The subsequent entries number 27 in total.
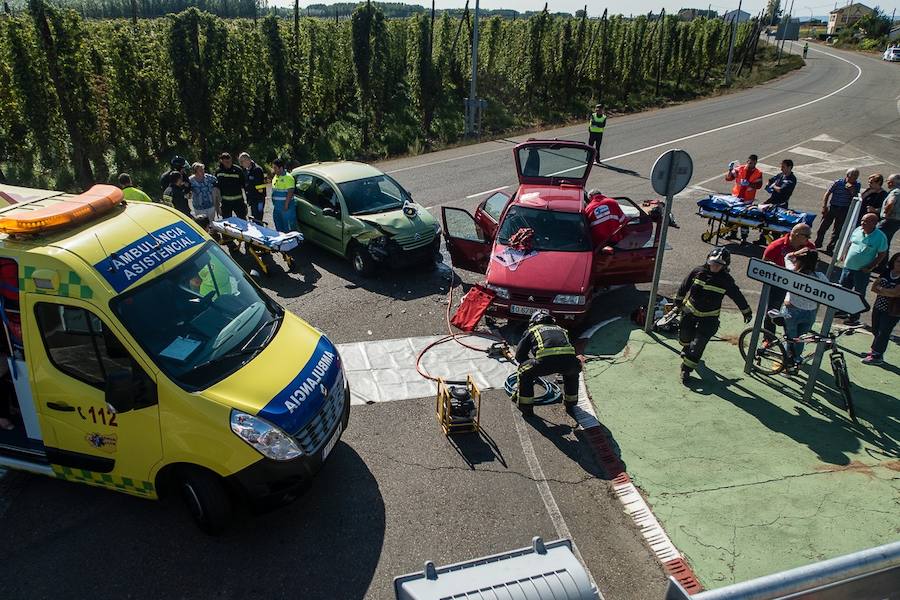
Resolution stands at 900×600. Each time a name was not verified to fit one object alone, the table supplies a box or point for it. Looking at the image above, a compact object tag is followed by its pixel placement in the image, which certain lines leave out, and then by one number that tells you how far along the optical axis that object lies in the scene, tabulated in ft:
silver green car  35.04
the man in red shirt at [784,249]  26.40
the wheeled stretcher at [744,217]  38.29
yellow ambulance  16.06
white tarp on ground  25.07
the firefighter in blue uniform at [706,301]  24.49
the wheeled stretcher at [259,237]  34.65
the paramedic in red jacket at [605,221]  30.89
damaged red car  28.68
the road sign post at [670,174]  26.71
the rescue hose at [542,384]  24.45
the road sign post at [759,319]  25.10
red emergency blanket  28.96
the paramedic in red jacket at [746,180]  40.83
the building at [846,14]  341.49
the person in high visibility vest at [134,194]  31.24
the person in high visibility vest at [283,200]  37.88
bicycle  22.90
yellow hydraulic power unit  21.86
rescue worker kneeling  22.41
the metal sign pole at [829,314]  23.00
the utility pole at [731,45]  120.88
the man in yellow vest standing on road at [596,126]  61.82
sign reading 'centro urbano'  21.30
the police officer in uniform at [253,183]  39.07
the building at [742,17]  166.40
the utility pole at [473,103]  74.23
